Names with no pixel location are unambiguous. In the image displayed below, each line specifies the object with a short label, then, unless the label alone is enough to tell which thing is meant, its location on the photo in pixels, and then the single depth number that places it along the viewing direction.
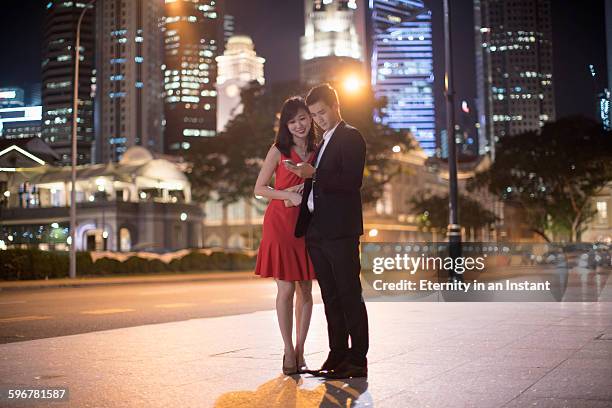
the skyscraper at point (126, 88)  155.12
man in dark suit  5.52
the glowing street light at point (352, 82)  33.57
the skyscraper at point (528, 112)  193.50
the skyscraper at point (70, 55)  136.41
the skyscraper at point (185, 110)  190.50
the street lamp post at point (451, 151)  18.27
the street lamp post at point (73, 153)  30.41
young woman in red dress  5.78
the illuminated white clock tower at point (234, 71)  117.25
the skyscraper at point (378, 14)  139.65
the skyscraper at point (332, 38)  146.38
